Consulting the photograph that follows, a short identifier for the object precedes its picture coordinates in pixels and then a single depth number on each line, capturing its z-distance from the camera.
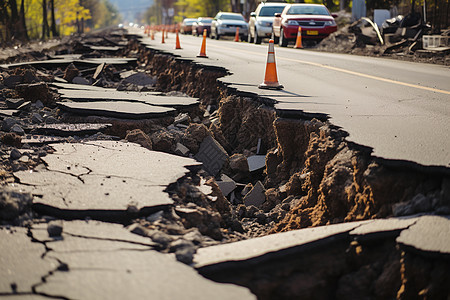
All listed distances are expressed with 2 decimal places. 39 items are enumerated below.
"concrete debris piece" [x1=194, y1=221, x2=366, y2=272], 3.17
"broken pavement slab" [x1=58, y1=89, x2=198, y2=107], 8.75
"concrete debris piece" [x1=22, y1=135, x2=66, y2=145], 6.01
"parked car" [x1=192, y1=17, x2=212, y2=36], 43.56
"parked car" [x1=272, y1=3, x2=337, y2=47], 22.44
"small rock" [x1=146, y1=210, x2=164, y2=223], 3.78
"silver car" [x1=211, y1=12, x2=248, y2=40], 33.91
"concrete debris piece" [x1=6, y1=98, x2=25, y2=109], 8.37
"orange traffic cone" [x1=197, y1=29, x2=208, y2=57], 14.83
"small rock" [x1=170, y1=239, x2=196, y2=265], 3.16
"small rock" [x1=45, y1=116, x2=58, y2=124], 7.40
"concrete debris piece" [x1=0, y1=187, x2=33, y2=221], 3.63
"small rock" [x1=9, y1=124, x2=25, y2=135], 6.50
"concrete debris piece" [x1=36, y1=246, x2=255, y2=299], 2.74
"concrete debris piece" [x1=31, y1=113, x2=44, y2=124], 7.41
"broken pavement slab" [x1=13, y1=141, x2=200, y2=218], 3.88
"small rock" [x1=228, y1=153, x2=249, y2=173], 7.09
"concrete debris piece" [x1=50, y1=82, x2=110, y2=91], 10.52
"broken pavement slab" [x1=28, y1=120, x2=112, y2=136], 6.65
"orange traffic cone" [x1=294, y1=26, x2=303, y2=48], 21.94
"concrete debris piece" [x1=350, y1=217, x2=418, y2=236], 3.36
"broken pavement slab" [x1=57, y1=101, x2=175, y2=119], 7.48
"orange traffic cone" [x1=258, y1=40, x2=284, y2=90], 8.80
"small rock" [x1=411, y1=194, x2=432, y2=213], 3.59
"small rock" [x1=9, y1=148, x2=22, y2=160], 5.20
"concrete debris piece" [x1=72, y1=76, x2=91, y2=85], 12.12
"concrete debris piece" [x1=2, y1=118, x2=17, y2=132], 6.70
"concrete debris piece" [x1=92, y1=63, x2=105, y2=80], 13.02
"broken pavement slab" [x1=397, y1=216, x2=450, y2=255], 3.06
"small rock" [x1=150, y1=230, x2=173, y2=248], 3.39
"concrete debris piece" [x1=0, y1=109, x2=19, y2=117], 7.77
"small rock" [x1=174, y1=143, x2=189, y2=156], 6.79
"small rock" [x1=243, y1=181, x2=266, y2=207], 6.38
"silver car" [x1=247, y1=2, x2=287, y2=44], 26.02
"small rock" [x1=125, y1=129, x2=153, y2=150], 6.17
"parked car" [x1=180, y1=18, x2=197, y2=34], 52.17
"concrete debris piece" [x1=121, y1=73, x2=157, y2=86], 13.44
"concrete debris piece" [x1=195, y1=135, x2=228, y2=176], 7.04
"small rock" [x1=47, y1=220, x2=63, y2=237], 3.43
